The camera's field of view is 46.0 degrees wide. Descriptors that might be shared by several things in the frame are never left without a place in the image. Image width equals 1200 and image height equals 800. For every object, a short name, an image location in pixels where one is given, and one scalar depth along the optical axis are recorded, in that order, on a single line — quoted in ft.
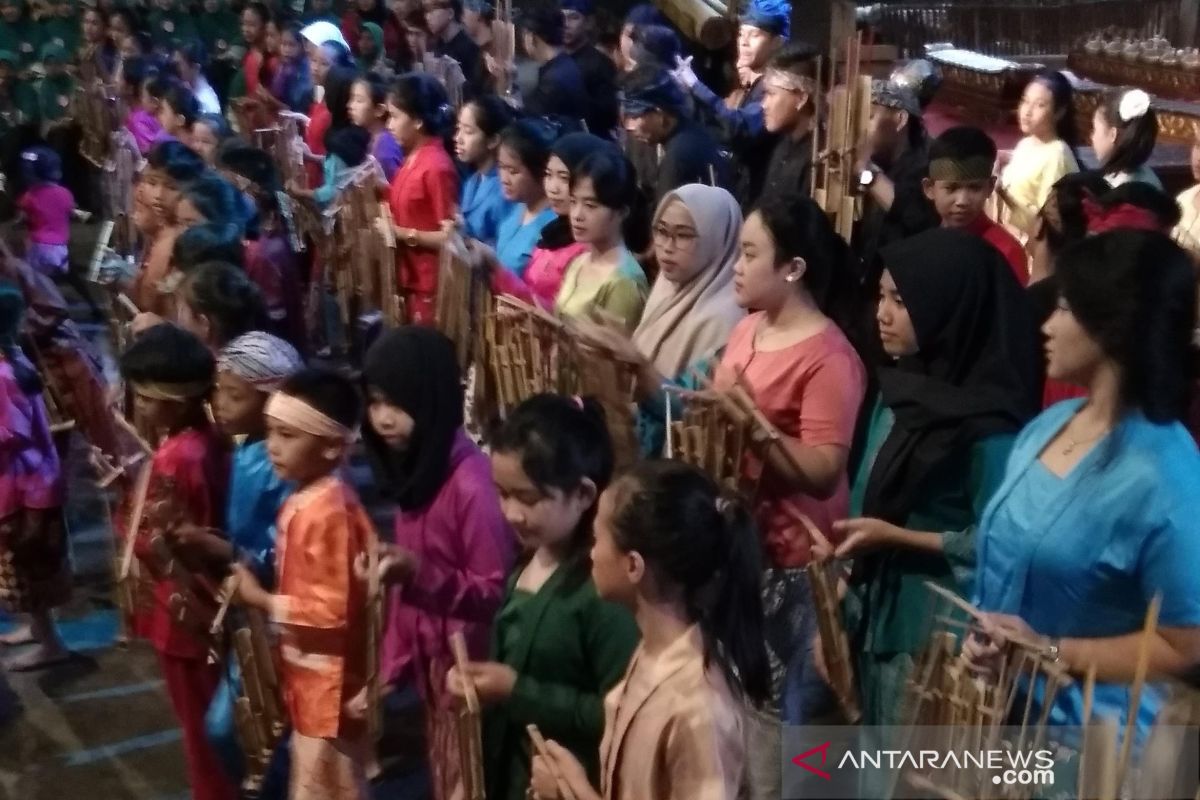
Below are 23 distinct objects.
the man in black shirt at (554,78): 19.02
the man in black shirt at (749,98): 14.61
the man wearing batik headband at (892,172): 12.15
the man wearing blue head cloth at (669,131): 13.53
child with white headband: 7.70
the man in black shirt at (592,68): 19.53
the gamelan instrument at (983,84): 24.34
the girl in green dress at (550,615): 6.73
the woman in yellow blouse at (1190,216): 13.10
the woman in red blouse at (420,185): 14.42
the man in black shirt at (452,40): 23.93
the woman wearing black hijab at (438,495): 8.12
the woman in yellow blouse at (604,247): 11.03
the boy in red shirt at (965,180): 11.02
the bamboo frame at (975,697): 5.02
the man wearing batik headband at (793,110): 13.21
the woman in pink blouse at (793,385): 8.23
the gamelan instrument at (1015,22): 30.68
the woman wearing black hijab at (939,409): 7.36
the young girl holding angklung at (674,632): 5.86
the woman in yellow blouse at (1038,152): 14.66
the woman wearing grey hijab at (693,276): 9.96
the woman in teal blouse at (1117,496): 5.70
